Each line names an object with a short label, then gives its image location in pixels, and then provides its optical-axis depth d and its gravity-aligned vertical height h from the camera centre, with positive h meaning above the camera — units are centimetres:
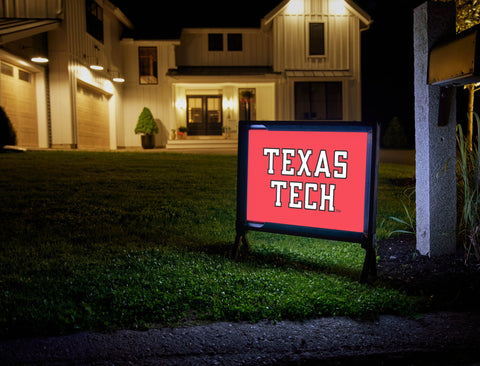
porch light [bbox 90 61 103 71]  1845 +369
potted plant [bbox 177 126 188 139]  2256 +99
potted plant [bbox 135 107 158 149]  2161 +116
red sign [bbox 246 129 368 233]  341 -25
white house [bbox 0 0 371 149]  2048 +404
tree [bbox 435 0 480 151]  633 +200
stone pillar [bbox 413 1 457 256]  372 -3
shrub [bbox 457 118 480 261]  352 -48
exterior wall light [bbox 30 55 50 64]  1510 +331
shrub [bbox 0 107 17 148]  1247 +63
